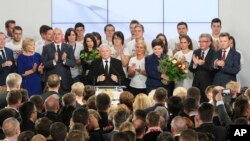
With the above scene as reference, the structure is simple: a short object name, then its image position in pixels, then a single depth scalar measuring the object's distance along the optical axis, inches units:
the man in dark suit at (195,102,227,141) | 408.5
